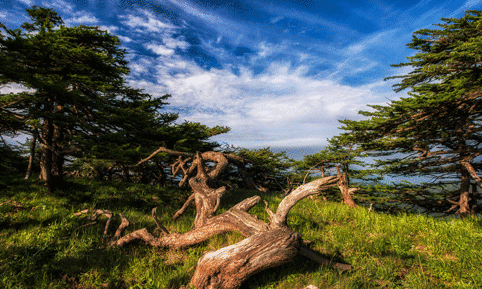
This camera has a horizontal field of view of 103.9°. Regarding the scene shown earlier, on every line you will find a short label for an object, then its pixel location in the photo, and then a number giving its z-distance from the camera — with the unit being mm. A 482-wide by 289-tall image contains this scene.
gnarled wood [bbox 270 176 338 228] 3510
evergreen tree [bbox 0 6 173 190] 6215
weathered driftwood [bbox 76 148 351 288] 2900
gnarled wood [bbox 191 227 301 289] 2887
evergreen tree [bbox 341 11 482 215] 6266
